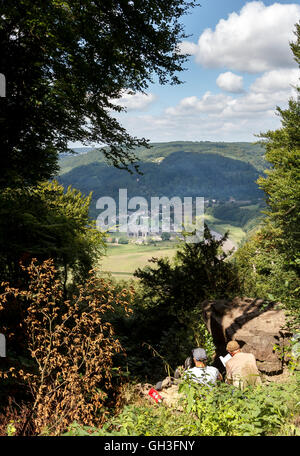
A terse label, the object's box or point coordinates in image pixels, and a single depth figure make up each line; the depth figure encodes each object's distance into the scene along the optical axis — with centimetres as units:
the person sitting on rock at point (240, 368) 484
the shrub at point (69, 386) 353
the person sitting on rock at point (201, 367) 463
